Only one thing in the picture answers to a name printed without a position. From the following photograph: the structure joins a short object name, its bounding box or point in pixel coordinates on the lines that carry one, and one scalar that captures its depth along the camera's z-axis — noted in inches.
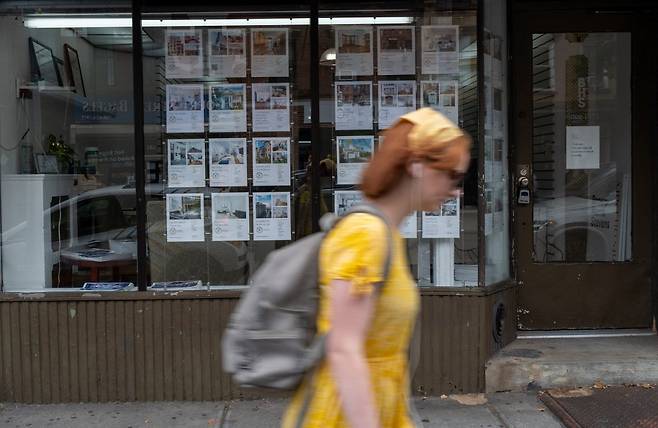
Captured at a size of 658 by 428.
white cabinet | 207.8
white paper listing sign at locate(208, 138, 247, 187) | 209.0
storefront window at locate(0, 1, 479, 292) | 207.9
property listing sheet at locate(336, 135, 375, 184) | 209.8
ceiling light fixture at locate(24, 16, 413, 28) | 208.1
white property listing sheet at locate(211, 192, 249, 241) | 209.3
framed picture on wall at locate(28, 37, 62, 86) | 212.7
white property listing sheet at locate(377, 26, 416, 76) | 209.6
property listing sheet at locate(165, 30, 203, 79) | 208.5
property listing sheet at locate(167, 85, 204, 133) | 208.5
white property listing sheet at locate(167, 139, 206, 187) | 208.5
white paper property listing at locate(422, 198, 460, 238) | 209.5
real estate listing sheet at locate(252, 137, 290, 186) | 209.0
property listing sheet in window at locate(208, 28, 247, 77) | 209.2
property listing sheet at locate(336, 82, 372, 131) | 209.5
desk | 210.1
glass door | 231.1
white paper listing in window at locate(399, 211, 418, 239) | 210.2
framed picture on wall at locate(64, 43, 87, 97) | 213.8
